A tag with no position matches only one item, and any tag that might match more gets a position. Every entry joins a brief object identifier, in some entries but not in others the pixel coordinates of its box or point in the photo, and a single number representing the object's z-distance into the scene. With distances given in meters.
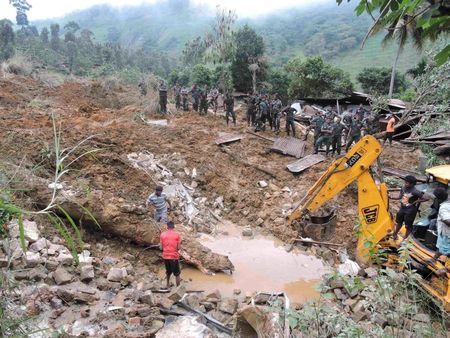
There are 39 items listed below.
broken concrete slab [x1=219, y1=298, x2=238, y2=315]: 5.77
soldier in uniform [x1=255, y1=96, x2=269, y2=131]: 14.72
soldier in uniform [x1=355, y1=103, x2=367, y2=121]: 15.32
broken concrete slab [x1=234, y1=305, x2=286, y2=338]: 4.28
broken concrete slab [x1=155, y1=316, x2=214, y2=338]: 4.91
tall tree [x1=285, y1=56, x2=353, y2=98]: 25.56
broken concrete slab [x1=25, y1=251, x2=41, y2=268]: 5.64
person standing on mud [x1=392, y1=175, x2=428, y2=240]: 5.90
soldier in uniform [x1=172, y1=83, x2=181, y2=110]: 19.58
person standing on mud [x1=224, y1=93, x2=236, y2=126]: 16.20
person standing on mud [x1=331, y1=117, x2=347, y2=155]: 12.44
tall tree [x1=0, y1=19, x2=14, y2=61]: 31.57
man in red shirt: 6.22
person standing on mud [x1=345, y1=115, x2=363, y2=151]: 12.95
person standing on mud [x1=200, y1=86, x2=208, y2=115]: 18.33
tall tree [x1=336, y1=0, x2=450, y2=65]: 2.13
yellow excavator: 5.49
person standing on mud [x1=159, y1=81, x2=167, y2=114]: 16.92
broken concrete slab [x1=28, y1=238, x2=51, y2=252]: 6.04
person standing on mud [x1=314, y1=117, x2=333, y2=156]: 12.55
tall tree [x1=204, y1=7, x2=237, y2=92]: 23.94
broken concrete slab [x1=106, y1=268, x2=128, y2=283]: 6.09
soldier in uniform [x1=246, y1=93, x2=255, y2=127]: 16.02
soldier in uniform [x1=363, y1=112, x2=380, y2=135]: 14.27
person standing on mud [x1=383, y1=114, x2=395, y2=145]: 13.29
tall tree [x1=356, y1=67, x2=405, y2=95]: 27.84
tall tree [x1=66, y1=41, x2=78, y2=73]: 37.84
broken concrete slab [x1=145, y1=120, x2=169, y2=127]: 15.02
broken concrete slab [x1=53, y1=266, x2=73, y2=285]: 5.59
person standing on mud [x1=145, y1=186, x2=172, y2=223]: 7.84
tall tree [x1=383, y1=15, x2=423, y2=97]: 20.95
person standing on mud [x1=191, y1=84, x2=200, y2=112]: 18.47
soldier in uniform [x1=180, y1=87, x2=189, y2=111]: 19.09
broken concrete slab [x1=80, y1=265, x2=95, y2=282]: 5.86
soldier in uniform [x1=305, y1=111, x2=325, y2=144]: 13.07
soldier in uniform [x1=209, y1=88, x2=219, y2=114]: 19.23
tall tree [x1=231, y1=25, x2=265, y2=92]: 28.30
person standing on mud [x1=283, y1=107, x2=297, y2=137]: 14.67
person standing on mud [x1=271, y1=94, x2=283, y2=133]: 15.19
